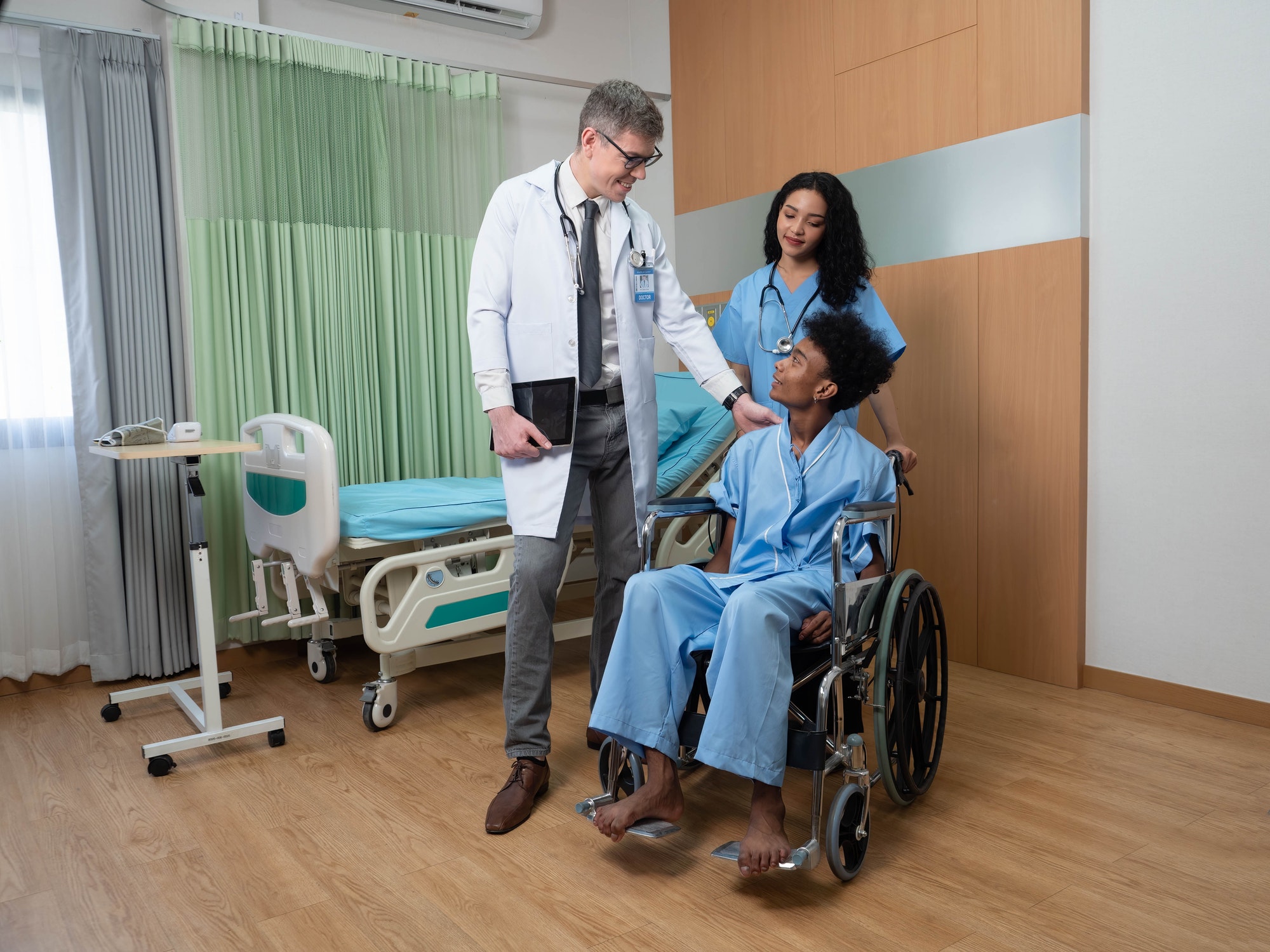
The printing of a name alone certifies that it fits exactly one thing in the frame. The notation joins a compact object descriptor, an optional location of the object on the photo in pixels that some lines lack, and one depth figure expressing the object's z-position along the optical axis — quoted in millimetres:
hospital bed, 2643
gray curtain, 3010
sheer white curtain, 2965
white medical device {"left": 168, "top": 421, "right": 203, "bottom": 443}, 2680
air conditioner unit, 3631
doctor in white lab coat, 2080
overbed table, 2453
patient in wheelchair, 1672
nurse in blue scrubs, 2453
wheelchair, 1711
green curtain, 3225
